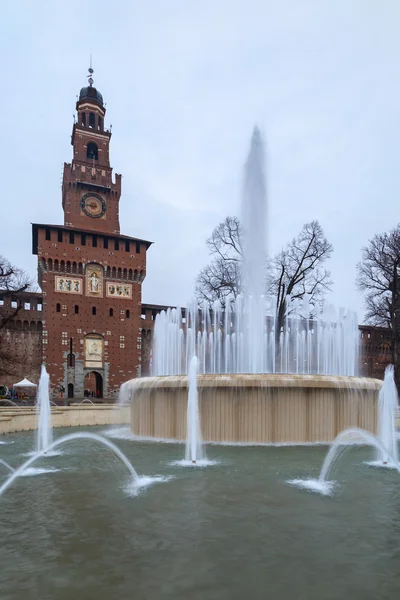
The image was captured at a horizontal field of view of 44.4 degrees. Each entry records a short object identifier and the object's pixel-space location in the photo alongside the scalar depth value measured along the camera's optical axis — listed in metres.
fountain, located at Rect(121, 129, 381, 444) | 9.77
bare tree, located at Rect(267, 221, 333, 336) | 28.00
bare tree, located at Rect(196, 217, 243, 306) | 28.00
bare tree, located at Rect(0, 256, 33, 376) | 27.08
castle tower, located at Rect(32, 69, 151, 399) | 38.78
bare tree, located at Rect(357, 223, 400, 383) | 27.69
